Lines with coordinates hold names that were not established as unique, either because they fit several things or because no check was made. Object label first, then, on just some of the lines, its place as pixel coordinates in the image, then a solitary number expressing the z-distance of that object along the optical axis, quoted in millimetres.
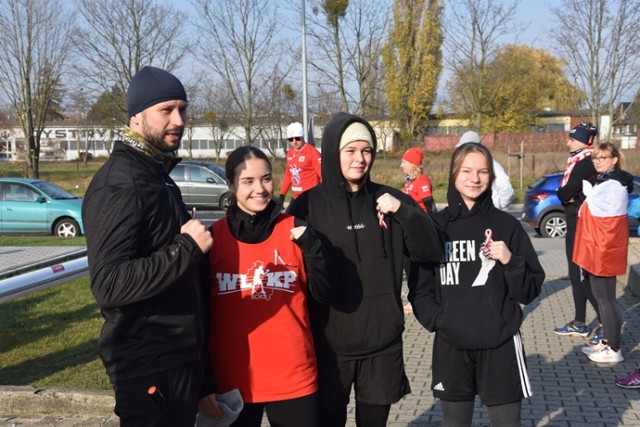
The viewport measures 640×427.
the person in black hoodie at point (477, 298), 3236
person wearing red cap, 7828
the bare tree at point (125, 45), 29250
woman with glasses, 5801
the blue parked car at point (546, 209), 15234
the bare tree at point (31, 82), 28984
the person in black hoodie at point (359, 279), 3119
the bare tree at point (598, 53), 28125
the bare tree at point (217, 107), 37075
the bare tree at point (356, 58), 28031
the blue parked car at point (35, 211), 16406
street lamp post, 21469
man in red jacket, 10320
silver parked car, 23500
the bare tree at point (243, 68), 30519
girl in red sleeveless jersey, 2932
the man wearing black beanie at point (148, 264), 2350
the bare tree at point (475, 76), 34219
